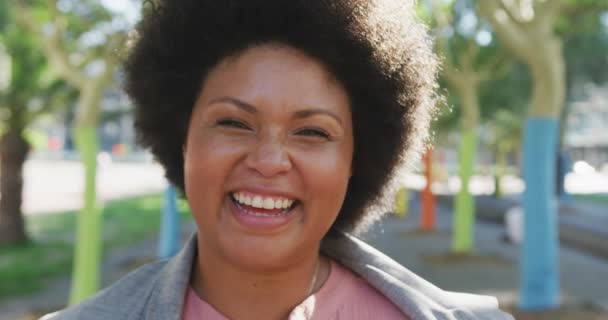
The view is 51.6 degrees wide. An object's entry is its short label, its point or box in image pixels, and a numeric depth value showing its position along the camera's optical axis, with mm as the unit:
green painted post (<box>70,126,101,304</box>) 6035
